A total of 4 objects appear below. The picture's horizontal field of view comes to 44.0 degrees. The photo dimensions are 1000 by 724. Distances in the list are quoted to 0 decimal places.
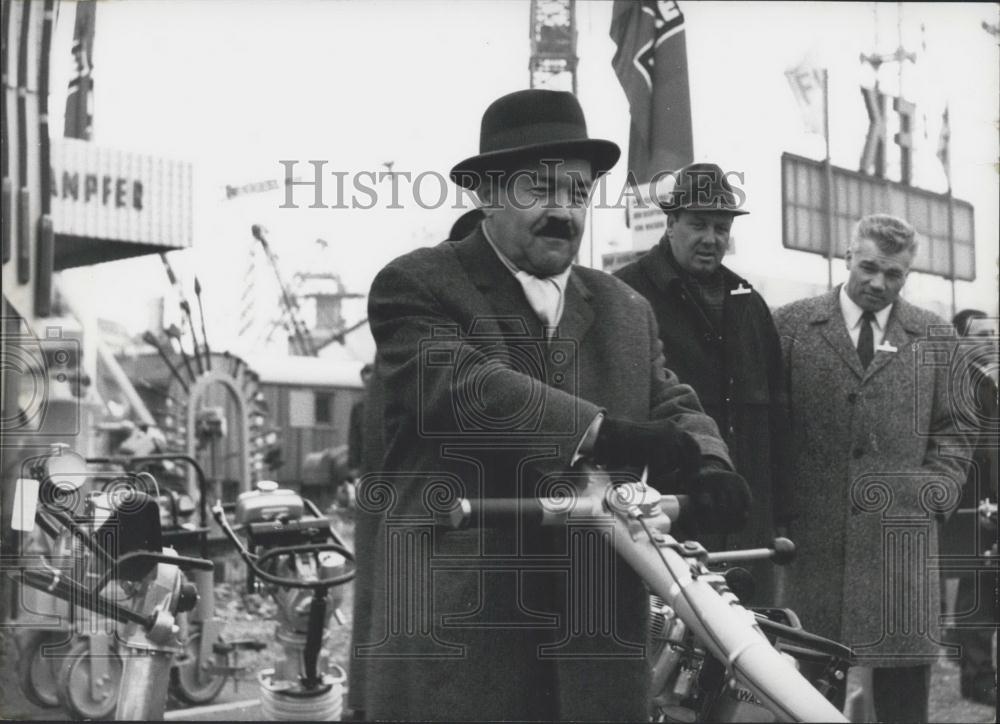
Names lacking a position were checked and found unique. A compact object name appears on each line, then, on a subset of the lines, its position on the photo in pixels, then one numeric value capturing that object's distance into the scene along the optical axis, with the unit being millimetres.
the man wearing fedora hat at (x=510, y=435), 2252
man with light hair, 3539
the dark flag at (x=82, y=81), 3193
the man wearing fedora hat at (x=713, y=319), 3301
